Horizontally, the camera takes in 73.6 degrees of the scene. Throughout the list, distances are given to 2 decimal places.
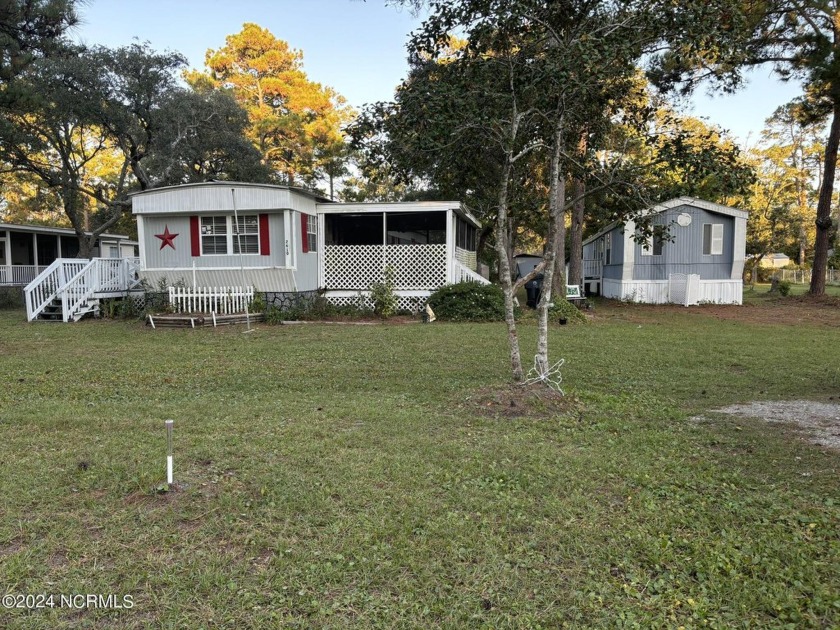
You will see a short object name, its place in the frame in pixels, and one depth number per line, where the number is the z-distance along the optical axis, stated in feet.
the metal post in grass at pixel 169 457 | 10.29
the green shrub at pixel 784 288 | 70.75
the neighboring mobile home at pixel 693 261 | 61.21
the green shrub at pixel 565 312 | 43.24
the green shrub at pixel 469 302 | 43.65
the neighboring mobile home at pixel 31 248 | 68.54
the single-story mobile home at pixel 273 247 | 44.68
